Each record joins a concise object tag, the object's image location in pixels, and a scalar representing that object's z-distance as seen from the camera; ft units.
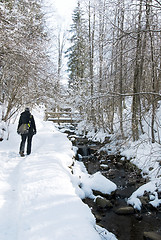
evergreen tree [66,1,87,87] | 72.74
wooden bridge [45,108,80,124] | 67.87
